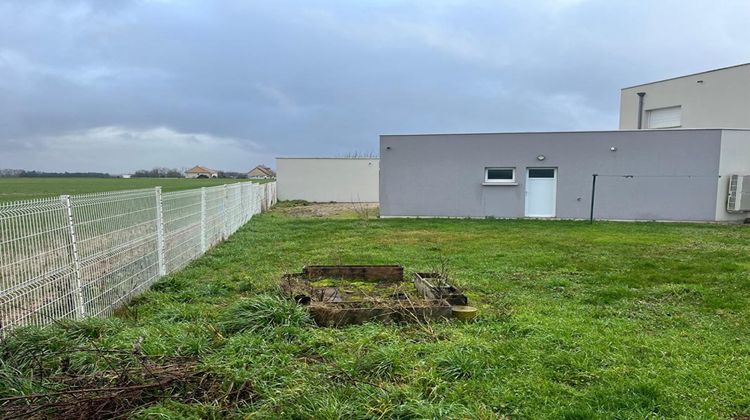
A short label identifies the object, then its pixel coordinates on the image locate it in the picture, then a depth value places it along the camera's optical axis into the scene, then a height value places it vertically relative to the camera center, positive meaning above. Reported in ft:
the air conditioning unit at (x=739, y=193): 47.11 -2.01
